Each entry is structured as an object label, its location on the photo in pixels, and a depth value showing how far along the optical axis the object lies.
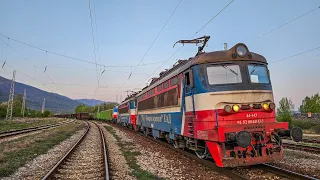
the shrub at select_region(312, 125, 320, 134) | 34.24
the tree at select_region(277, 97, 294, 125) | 68.62
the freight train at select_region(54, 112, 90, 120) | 90.06
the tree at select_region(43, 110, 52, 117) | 105.75
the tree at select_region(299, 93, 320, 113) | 81.81
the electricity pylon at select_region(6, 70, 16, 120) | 49.69
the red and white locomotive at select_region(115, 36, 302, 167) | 7.94
